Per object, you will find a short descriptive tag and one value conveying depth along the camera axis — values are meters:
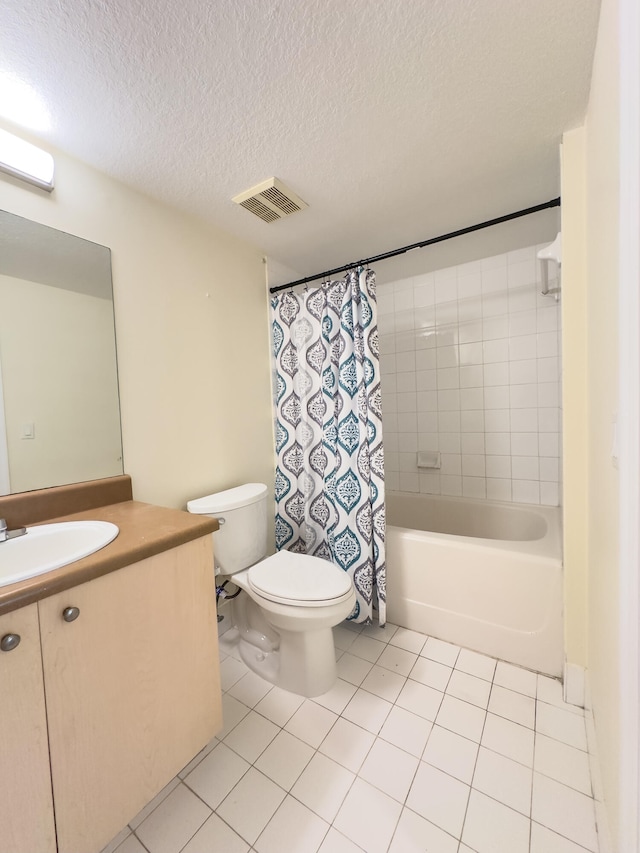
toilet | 1.27
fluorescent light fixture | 1.04
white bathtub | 1.39
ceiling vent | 1.40
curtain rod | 1.34
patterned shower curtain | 1.64
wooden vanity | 0.67
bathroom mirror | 1.10
